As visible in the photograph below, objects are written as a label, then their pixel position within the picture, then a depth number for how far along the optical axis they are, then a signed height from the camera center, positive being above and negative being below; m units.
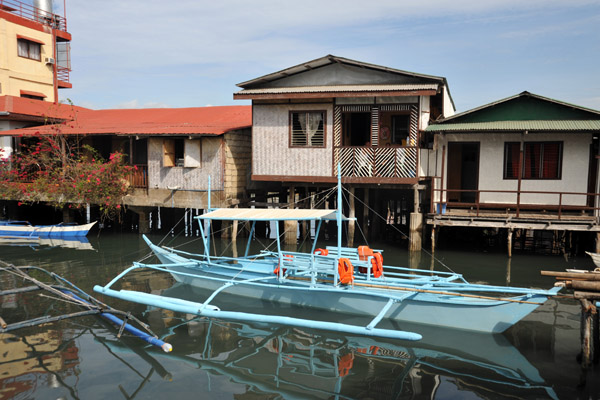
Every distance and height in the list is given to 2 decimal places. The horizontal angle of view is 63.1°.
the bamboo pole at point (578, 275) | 9.36 -1.86
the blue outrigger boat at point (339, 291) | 10.67 -2.86
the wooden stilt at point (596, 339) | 9.69 -3.17
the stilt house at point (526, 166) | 17.84 +0.51
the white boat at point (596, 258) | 14.39 -2.34
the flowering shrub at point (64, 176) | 23.09 -0.29
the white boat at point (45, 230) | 22.81 -2.82
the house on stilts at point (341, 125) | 19.20 +2.12
